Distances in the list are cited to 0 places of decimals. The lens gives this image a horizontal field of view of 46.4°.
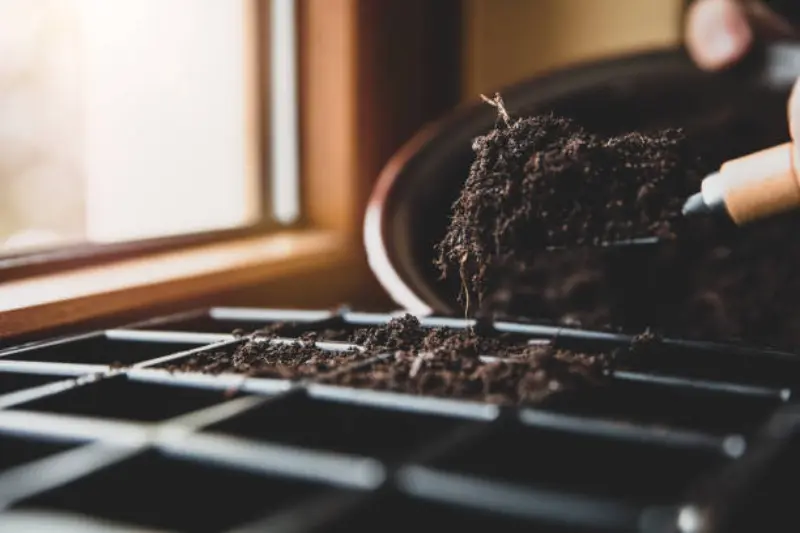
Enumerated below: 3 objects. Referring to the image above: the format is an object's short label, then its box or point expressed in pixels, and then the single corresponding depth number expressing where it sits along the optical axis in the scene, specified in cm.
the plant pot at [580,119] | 62
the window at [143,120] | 88
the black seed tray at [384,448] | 31
